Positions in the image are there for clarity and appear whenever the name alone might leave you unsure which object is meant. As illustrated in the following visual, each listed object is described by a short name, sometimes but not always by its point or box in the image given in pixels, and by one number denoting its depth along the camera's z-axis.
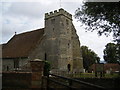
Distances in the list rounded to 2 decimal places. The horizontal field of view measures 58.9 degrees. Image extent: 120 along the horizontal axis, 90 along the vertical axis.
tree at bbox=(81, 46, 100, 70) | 33.78
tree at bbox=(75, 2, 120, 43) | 6.28
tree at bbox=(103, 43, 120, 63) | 36.00
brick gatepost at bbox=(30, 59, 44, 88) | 4.19
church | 19.48
